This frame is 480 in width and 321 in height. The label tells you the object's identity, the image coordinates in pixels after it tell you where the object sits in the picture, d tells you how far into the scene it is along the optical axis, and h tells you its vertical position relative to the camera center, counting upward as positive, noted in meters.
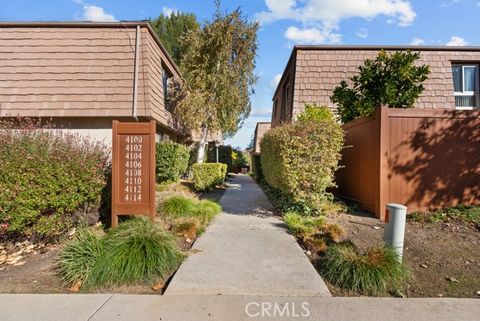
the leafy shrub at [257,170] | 16.28 -0.35
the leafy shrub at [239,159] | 31.06 +0.52
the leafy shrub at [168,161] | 10.90 +0.08
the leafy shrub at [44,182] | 5.02 -0.33
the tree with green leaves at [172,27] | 28.02 +12.62
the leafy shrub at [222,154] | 22.03 +0.68
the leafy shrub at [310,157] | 6.86 +0.16
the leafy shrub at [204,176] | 11.93 -0.47
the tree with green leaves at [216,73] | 13.11 +3.91
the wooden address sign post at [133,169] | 6.05 -0.11
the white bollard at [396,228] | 4.50 -0.90
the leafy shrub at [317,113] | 9.20 +1.52
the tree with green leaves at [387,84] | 7.87 +2.08
